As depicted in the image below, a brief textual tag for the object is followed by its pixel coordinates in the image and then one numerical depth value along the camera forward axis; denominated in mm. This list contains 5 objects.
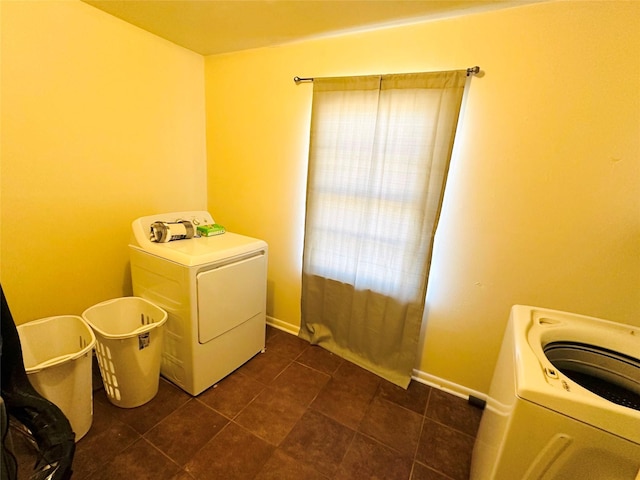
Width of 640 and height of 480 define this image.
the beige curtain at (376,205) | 1647
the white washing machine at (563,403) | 712
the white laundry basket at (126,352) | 1469
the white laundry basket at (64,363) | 1197
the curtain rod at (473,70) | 1489
